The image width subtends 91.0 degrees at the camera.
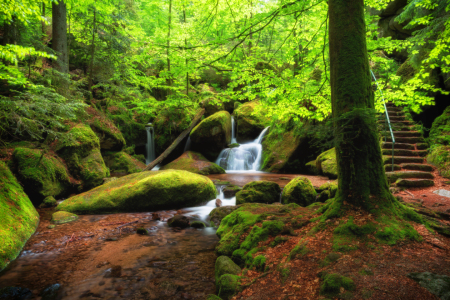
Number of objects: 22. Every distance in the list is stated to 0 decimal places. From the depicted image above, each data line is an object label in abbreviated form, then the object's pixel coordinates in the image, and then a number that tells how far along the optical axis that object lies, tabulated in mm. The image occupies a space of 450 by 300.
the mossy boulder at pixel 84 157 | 8312
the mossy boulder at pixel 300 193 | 6312
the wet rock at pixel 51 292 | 2954
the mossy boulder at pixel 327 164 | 9523
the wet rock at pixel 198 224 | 5593
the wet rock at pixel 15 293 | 2859
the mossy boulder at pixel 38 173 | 6246
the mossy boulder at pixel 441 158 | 6567
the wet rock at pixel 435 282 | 1803
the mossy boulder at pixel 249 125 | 15805
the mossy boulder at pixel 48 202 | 6364
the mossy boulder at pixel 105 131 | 11212
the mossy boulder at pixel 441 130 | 7428
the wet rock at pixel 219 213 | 5825
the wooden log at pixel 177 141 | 12592
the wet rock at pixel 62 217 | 5441
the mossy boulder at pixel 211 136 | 14117
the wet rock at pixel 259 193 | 6691
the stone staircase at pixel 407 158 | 6488
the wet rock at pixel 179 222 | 5633
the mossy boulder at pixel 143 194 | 6242
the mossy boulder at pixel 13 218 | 3693
